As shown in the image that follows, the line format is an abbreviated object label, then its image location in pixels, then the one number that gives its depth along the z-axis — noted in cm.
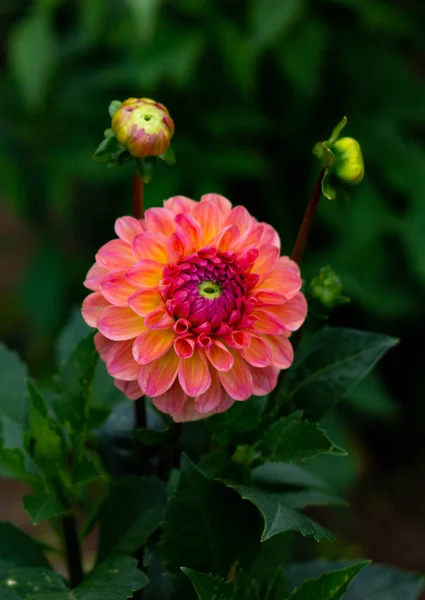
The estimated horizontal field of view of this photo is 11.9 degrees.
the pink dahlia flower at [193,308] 85
